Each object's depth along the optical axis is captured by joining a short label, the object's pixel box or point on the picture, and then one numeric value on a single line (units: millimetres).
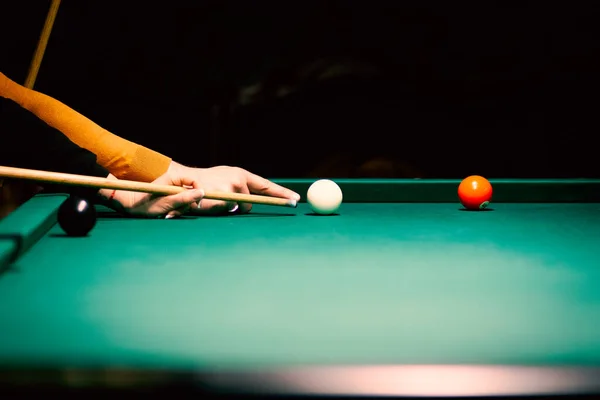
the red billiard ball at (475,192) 3594
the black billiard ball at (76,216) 2533
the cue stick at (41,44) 4301
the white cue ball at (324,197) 3402
